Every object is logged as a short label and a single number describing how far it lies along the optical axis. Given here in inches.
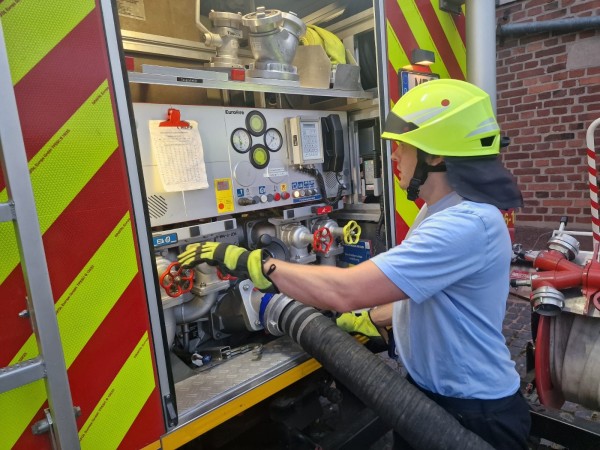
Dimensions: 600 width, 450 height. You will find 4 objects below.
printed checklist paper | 71.8
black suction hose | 55.1
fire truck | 44.0
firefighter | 53.2
